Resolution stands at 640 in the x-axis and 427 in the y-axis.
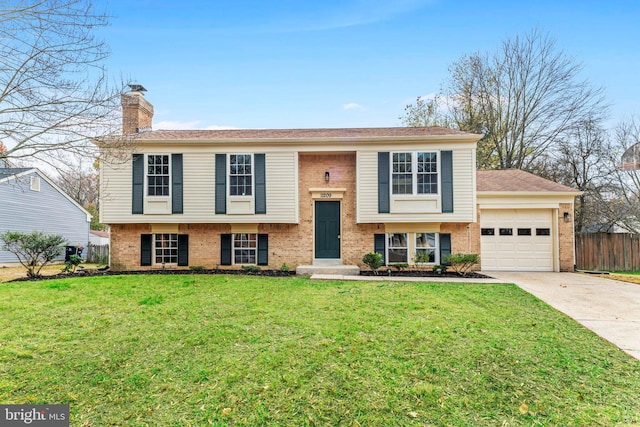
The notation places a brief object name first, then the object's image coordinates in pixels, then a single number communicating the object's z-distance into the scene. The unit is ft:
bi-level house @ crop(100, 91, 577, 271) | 35.14
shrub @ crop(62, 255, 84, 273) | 34.83
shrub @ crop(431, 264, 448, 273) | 33.81
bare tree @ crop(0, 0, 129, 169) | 21.11
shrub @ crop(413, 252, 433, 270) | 33.96
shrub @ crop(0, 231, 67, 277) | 31.27
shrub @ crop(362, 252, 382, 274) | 32.83
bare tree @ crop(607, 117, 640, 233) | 53.26
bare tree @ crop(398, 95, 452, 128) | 67.26
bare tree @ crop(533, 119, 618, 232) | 55.26
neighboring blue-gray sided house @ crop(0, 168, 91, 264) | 52.70
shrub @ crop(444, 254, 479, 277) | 31.81
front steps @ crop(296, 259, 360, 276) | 33.04
